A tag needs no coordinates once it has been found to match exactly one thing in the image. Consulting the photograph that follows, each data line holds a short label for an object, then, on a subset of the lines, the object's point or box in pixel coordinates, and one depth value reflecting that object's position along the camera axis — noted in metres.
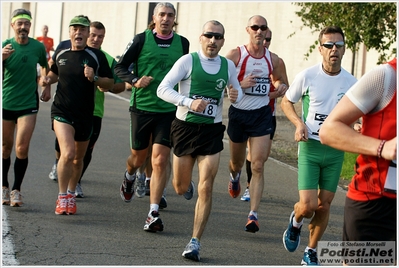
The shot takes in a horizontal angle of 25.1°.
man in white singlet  10.01
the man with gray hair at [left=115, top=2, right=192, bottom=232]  9.48
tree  15.36
